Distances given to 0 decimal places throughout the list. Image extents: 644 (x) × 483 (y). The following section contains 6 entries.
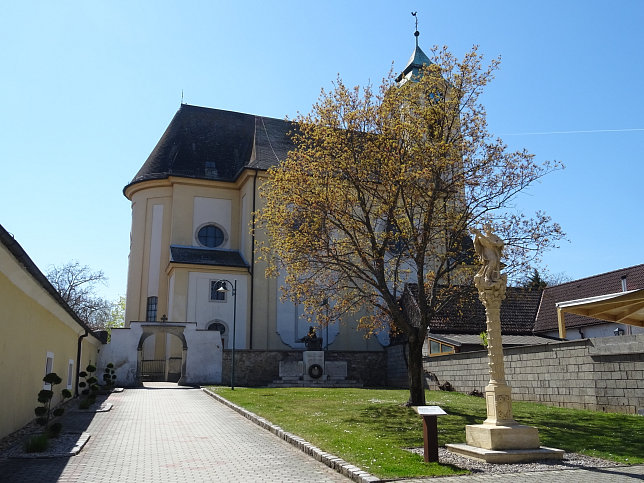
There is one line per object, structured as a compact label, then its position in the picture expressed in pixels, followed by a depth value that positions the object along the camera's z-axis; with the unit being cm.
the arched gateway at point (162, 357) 3584
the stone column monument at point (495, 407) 962
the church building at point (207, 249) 3756
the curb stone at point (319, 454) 810
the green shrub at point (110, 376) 2732
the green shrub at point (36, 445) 994
